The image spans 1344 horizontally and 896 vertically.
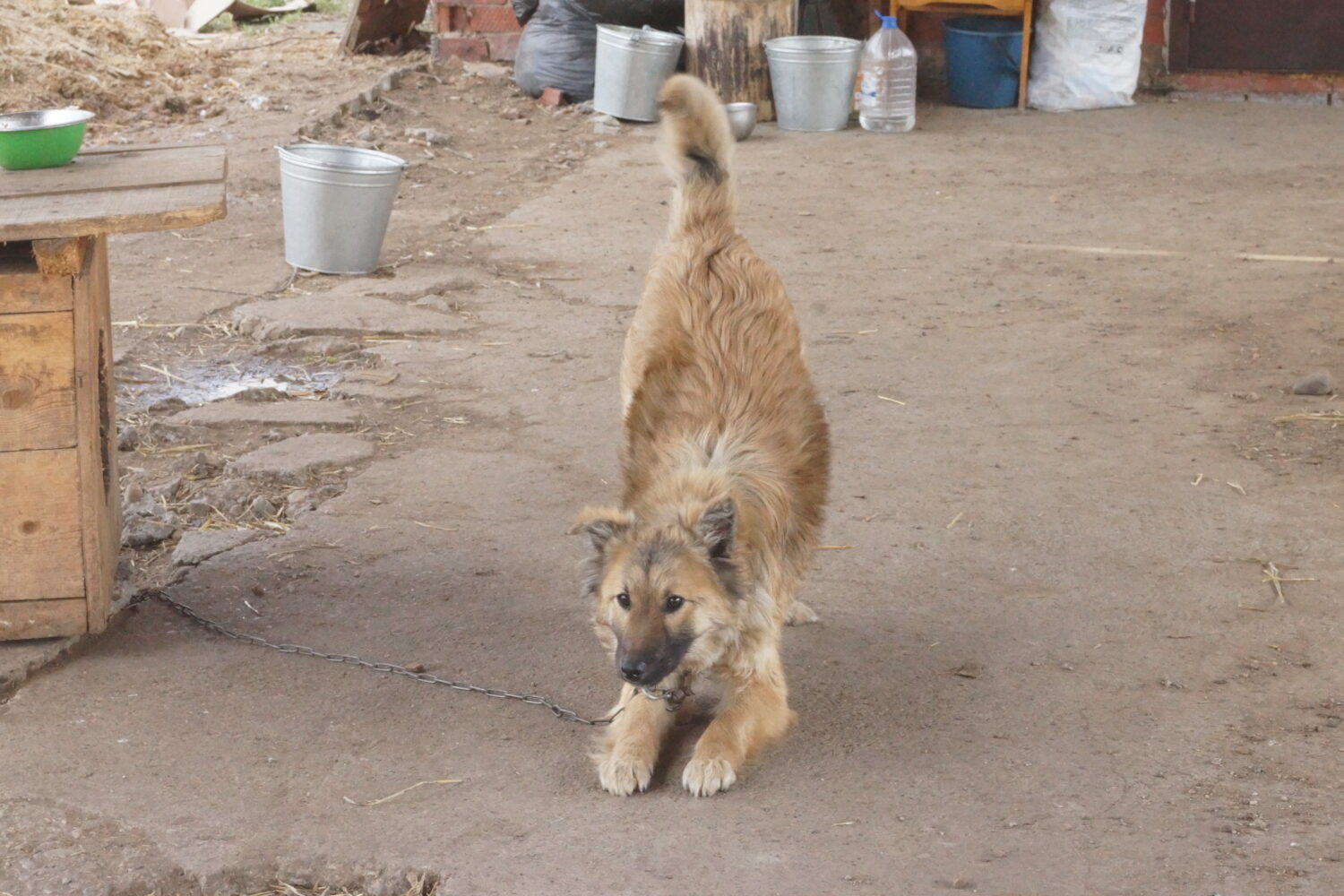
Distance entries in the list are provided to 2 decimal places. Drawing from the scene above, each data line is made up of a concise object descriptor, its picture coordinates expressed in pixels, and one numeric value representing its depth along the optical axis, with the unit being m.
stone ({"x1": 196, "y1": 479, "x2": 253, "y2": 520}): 5.02
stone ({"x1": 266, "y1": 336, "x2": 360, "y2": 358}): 6.70
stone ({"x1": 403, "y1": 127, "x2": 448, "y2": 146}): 11.06
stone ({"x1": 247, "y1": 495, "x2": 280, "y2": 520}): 4.99
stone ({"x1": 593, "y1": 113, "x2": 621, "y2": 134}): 11.67
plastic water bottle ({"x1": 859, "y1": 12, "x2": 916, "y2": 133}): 11.45
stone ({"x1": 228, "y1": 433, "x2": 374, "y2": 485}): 5.31
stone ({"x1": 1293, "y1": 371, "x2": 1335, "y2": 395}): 5.98
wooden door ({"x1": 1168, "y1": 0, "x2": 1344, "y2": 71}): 11.95
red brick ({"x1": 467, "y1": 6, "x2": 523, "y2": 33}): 13.55
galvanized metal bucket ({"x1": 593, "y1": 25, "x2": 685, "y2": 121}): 11.37
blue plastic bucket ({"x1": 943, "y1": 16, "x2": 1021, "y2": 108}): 12.23
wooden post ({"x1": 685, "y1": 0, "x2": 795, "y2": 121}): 11.46
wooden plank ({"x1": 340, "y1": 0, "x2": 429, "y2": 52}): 13.97
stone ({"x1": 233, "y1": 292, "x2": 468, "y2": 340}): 6.93
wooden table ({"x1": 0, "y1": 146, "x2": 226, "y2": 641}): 3.75
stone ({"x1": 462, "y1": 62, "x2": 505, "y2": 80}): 13.27
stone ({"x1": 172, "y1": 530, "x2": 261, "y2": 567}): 4.69
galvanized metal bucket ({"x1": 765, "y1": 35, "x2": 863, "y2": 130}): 11.37
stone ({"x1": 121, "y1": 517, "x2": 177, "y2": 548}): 4.82
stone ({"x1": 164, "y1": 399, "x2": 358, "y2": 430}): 5.81
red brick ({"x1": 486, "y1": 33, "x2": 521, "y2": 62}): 13.65
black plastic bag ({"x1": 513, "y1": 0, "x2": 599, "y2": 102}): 12.09
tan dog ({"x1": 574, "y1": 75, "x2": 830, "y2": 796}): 3.32
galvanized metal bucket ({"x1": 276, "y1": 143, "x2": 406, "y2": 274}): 7.41
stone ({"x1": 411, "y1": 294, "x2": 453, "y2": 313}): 7.35
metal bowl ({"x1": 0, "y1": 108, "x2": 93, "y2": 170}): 4.16
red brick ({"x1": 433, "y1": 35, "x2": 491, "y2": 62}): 13.72
